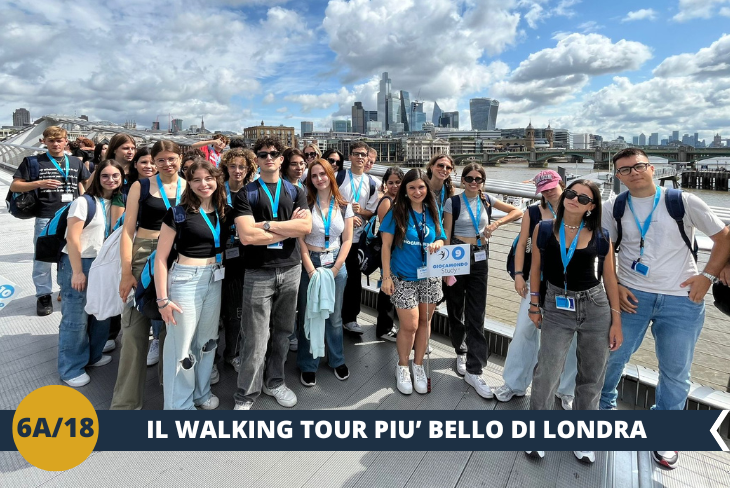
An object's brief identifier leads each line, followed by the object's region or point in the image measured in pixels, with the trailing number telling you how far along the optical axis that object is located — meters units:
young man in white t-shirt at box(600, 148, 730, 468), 2.11
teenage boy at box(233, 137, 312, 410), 2.46
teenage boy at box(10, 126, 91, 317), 3.80
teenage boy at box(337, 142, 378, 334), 3.53
